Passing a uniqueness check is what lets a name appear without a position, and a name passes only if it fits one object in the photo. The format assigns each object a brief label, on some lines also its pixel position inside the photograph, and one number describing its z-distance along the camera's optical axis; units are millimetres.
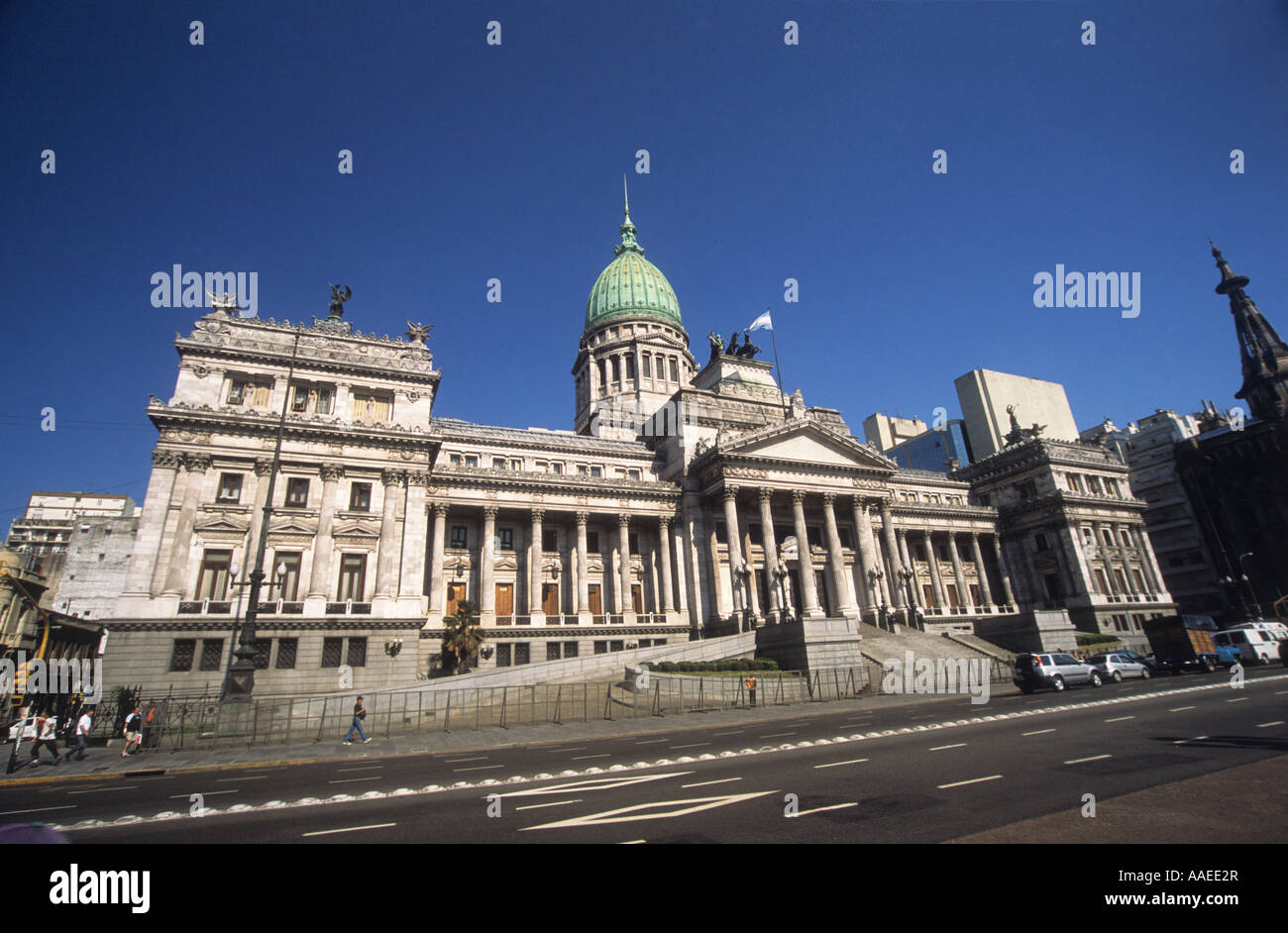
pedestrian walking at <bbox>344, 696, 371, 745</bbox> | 23484
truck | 34625
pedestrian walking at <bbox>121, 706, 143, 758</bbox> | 22908
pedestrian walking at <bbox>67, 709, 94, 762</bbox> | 21859
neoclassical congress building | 34219
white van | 36469
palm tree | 35062
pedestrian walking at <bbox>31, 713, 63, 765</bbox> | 21547
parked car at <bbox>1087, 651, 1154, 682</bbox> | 32188
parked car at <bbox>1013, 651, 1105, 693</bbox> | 28375
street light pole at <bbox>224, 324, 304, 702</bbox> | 22922
